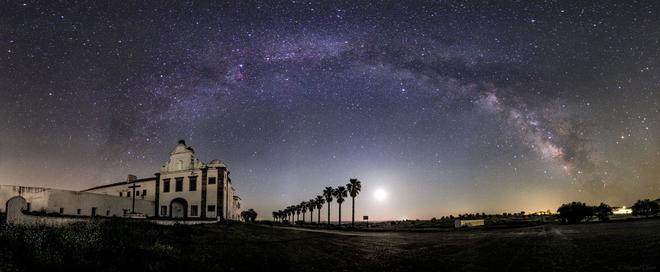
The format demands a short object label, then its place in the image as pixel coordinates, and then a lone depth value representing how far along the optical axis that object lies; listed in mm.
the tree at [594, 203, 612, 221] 81375
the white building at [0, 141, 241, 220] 52438
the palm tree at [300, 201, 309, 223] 144875
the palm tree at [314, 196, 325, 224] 119362
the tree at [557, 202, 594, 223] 79062
